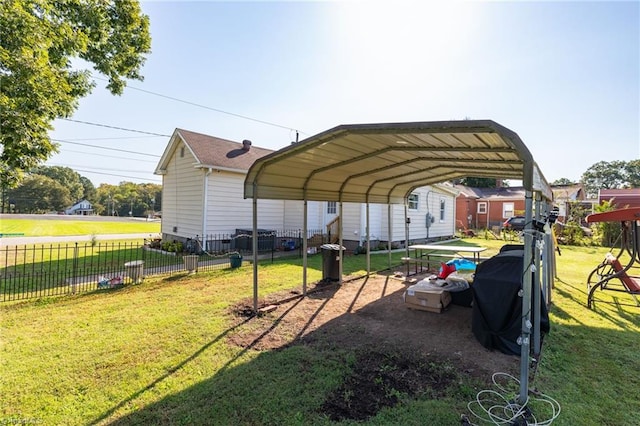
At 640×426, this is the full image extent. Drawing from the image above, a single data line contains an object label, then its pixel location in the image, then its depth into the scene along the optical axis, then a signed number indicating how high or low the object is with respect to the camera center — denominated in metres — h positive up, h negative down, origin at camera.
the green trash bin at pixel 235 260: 9.77 -1.38
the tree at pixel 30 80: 4.79 +2.36
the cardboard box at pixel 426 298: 5.68 -1.49
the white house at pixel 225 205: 12.90 +0.68
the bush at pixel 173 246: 12.94 -1.26
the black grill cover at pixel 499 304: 4.18 -1.17
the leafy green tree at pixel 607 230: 17.02 -0.35
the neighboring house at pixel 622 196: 29.22 +2.96
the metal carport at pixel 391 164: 3.06 +1.13
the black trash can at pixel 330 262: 8.04 -1.16
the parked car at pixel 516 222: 14.33 +0.03
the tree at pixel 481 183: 40.06 +5.39
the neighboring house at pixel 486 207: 28.06 +1.51
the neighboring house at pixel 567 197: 20.80 +2.10
